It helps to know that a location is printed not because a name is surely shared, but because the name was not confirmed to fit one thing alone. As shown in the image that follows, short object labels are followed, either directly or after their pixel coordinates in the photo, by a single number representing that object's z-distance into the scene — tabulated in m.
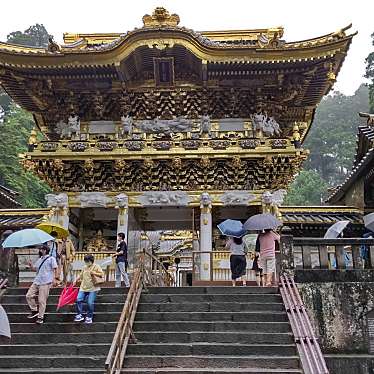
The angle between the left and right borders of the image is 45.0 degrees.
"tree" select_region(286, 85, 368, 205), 50.53
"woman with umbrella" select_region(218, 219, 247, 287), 11.32
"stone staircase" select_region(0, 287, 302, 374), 7.38
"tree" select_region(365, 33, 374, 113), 42.84
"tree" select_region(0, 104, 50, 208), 36.25
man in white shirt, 8.86
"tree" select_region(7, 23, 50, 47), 57.25
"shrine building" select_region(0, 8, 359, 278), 14.48
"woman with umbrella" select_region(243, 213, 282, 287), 10.68
